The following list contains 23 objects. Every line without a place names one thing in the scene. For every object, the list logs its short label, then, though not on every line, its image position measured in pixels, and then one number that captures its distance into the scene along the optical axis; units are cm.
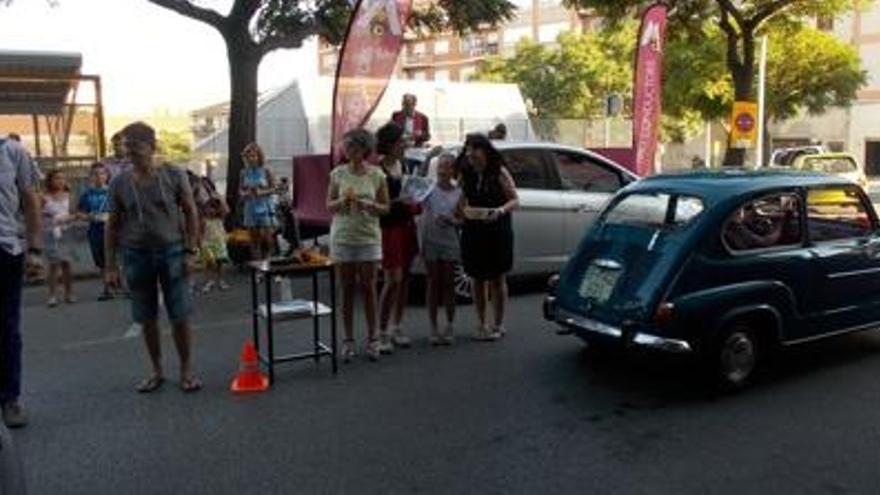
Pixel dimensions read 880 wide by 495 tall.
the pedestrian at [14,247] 576
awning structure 1502
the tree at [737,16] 2042
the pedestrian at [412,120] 1209
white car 985
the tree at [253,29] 1416
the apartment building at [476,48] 7719
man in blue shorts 632
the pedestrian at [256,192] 1172
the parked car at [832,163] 2428
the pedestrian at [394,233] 761
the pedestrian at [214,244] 1130
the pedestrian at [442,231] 777
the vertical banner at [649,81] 1623
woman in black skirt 773
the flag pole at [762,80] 3284
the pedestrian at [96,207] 1120
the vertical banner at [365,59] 1197
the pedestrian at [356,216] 714
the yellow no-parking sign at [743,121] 1978
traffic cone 669
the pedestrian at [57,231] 1066
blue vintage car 630
